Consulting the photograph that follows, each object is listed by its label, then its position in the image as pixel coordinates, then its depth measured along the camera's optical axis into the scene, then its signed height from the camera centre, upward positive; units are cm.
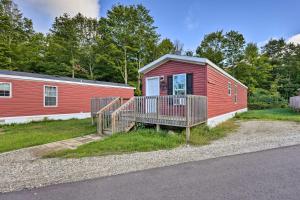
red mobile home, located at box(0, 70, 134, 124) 1086 +35
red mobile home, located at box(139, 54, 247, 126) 869 +111
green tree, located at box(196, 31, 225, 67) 2883 +899
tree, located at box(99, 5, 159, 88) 2500 +935
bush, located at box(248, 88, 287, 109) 2455 +13
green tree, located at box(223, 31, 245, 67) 2836 +849
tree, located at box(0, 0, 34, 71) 2291 +998
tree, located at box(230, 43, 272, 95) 2673 +488
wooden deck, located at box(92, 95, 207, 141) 724 -53
